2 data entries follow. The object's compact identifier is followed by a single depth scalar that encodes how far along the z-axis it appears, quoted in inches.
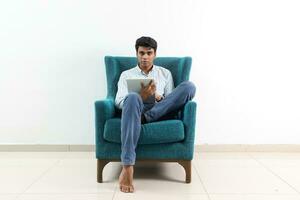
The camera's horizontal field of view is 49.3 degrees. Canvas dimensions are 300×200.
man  82.7
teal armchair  86.0
